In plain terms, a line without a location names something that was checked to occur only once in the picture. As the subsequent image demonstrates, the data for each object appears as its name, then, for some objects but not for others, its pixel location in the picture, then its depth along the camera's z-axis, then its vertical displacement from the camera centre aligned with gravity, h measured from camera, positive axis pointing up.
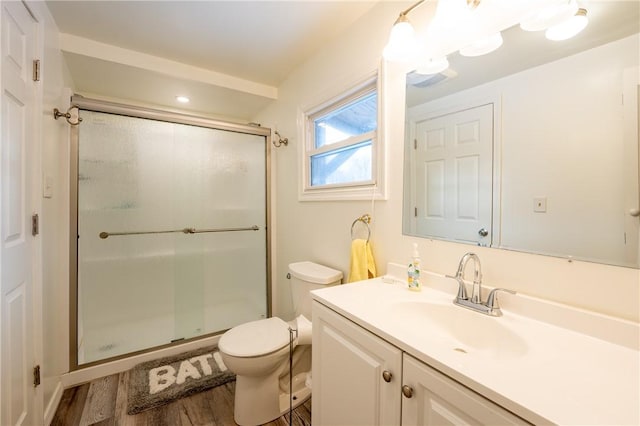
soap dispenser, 1.13 -0.26
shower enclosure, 1.83 -0.14
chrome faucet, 0.90 -0.29
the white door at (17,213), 0.98 -0.01
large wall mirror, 0.72 +0.23
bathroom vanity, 0.52 -0.35
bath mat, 1.59 -1.11
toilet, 1.38 -0.76
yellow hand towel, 1.39 -0.26
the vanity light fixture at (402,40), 1.14 +0.75
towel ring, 1.46 -0.04
